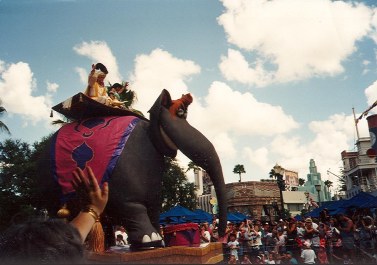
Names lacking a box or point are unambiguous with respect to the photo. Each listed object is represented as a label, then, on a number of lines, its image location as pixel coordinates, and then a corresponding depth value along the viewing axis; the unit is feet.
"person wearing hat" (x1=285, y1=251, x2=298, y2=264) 22.92
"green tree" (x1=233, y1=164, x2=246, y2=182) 183.62
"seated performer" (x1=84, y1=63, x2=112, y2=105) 15.94
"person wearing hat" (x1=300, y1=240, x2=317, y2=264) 21.68
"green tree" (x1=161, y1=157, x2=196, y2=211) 77.03
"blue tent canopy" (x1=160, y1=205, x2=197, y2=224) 44.37
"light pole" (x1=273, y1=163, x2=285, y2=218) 49.90
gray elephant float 13.43
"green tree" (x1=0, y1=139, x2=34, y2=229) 62.62
